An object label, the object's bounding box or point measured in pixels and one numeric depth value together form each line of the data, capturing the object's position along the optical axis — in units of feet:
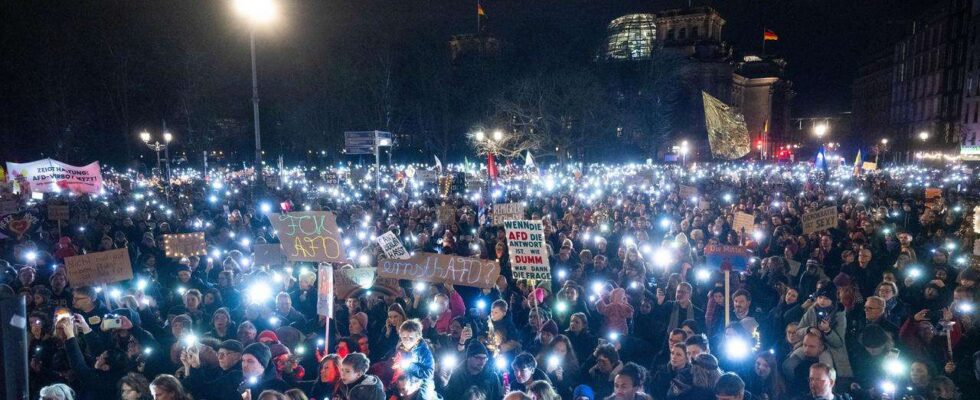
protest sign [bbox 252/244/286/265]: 32.22
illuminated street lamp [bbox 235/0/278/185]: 44.85
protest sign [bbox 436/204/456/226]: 46.30
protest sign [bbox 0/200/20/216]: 46.55
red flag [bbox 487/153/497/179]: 61.96
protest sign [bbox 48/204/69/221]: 41.83
